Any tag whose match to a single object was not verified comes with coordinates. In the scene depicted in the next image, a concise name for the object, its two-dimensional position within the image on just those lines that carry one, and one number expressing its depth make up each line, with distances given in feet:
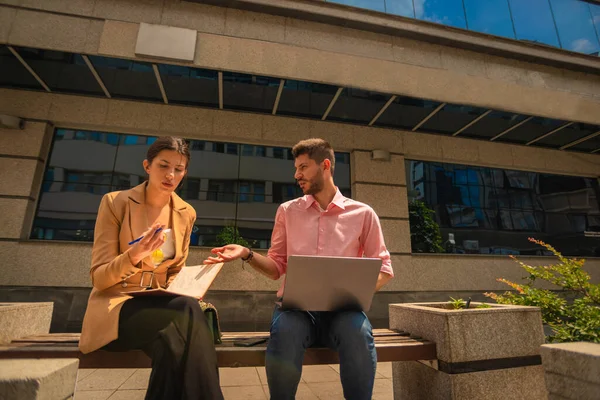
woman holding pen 5.14
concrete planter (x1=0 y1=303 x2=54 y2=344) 6.97
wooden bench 6.09
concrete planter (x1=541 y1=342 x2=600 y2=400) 5.03
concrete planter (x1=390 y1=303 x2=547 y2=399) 7.46
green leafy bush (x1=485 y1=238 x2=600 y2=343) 8.59
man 5.90
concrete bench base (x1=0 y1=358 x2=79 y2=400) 3.86
